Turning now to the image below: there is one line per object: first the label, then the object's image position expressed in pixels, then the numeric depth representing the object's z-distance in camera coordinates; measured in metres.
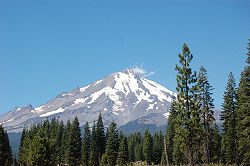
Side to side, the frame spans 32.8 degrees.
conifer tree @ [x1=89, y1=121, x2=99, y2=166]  125.62
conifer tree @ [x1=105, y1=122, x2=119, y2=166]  109.44
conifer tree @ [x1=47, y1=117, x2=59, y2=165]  121.79
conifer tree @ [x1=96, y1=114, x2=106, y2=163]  130.50
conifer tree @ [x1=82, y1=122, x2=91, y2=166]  129.25
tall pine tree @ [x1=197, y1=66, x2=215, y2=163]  75.61
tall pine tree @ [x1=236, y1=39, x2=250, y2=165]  56.15
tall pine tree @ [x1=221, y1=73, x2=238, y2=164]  79.25
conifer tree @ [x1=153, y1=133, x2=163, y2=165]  145.00
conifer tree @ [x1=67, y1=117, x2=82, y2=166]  114.75
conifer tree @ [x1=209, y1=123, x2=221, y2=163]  110.53
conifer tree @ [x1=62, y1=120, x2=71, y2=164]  123.59
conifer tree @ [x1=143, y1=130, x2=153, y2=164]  143.50
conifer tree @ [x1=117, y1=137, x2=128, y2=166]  112.82
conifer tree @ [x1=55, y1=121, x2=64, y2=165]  126.56
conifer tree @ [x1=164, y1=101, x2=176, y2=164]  120.82
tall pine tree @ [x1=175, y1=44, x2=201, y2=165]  48.53
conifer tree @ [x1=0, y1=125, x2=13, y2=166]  96.96
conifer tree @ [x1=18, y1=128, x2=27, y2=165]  134.90
